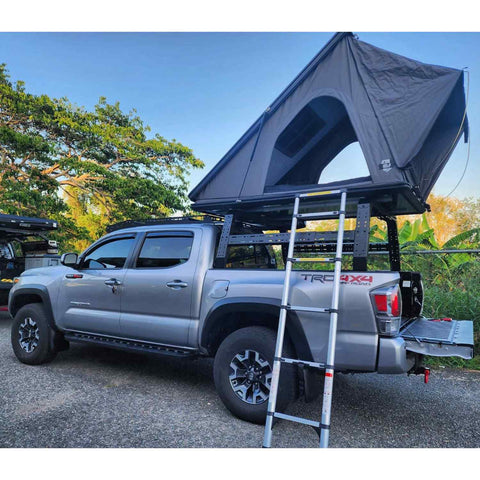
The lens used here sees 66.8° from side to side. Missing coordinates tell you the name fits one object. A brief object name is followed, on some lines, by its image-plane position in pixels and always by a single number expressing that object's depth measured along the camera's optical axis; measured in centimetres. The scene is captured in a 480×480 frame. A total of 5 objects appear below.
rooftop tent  335
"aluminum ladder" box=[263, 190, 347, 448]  270
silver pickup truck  294
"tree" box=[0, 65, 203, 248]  1559
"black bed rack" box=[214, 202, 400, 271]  313
